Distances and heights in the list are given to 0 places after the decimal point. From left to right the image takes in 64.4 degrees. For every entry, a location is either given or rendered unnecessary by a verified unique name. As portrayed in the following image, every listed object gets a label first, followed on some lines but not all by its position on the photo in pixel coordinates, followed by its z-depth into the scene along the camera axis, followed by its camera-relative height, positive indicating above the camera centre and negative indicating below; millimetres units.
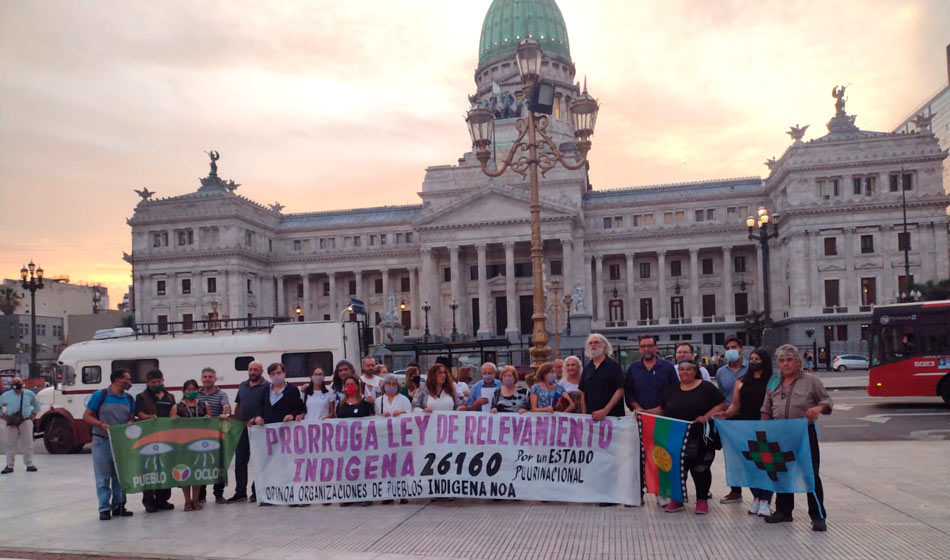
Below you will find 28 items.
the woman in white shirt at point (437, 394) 11156 -1055
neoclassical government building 62750 +7003
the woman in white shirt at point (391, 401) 11203 -1150
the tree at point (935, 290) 55928 +1439
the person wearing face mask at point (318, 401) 11781 -1169
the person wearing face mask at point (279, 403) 11508 -1152
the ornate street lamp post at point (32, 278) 43000 +3288
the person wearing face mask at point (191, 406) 11477 -1165
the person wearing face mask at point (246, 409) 11523 -1232
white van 21500 -732
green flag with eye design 10875 -1787
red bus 23016 -1300
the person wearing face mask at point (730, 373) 11945 -918
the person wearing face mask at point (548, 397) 10820 -1102
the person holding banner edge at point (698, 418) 9492 -1287
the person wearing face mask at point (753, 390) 9555 -960
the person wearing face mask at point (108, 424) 10531 -1309
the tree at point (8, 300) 88375 +4194
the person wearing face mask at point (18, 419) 15781 -1762
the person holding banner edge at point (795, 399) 8797 -1029
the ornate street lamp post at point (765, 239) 24469 +2468
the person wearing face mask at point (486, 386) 11930 -1023
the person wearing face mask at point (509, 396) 11031 -1106
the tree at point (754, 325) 65188 -907
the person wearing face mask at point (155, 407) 11086 -1147
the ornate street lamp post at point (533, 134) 16938 +4754
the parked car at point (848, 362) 48688 -3276
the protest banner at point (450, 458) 10273 -1929
